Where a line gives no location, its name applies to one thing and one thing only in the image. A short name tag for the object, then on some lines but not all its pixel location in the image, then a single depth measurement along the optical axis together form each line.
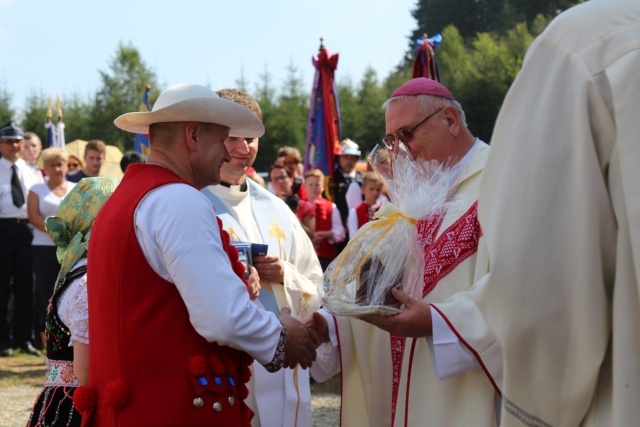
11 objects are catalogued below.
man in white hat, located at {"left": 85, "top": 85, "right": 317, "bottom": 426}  2.69
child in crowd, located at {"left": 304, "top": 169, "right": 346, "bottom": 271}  9.77
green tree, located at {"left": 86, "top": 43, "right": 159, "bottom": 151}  44.38
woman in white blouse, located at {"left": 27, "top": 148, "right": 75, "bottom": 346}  9.29
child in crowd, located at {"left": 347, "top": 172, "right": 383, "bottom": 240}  9.53
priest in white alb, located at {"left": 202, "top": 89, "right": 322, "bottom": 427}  3.93
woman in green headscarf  3.33
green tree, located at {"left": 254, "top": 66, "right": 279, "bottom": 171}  40.56
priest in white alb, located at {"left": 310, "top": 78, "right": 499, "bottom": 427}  2.97
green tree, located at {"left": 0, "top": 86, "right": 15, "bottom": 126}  41.68
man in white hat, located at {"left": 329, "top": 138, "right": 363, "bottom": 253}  10.92
